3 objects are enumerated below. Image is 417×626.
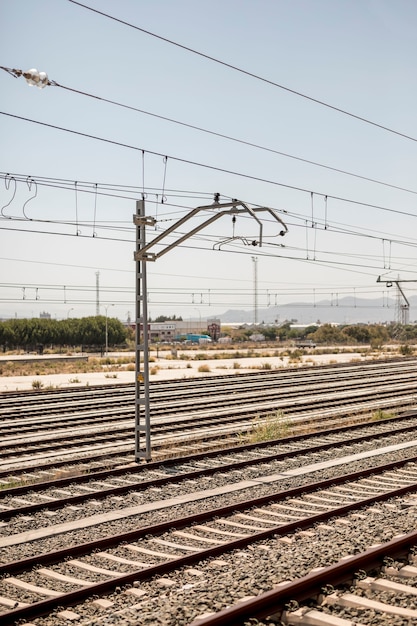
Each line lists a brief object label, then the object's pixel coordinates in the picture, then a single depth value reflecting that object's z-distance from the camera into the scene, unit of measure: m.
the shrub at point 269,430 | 18.70
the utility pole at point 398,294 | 51.33
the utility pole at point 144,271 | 14.87
